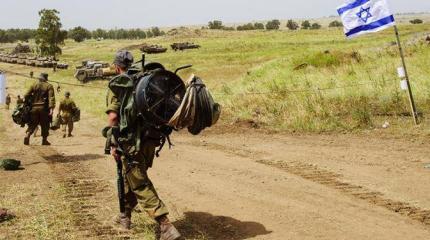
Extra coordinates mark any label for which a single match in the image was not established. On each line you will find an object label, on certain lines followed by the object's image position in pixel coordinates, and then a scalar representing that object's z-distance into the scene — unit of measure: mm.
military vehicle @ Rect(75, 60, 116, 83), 36094
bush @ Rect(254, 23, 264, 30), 111875
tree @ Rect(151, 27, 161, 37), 104400
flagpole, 12722
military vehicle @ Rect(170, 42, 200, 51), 53375
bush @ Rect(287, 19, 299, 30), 106050
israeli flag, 13148
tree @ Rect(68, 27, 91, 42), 92625
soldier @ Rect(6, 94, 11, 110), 27575
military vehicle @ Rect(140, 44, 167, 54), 50706
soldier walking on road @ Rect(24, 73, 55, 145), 12523
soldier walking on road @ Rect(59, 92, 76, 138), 16578
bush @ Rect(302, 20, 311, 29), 107312
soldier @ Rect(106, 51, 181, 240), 5664
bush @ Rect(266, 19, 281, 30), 115150
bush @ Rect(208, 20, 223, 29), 105188
